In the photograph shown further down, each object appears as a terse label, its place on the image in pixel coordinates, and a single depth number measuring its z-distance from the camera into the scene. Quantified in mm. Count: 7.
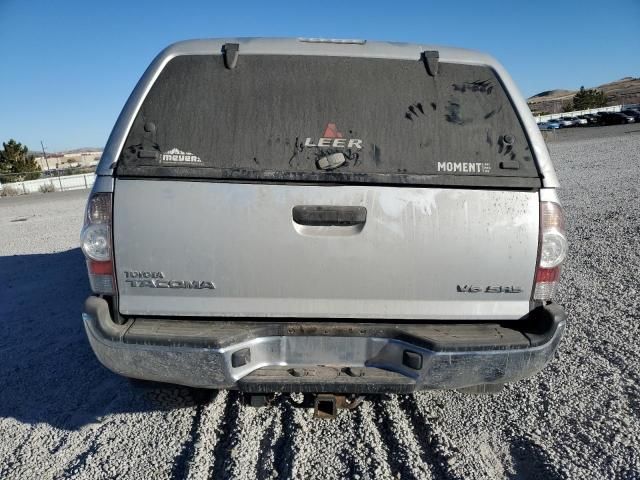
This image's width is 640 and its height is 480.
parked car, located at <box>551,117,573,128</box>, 59344
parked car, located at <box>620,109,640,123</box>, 51762
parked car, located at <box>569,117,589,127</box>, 59344
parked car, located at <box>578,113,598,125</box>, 57844
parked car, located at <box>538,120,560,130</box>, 54203
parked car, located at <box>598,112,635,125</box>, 51938
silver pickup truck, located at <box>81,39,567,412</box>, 2473
